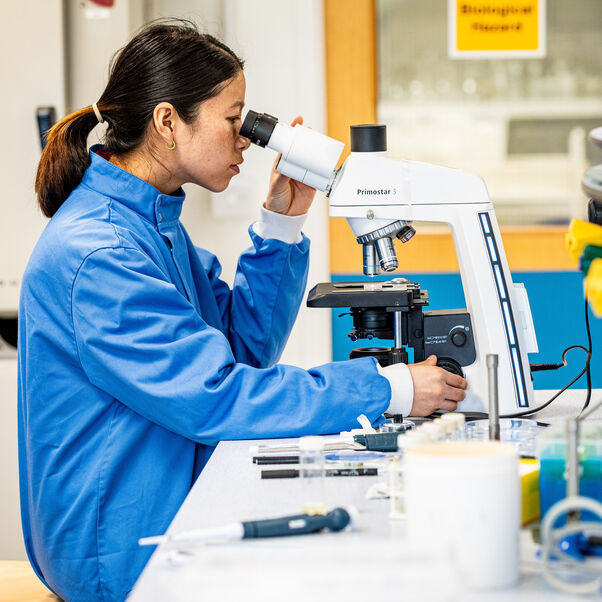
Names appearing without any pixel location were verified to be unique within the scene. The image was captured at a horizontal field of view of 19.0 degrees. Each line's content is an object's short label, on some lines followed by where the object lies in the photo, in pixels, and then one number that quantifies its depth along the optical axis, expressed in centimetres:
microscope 224
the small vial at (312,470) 185
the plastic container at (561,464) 178
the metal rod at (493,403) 190
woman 212
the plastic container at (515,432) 201
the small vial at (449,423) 184
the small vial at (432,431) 180
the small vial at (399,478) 178
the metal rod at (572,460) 174
